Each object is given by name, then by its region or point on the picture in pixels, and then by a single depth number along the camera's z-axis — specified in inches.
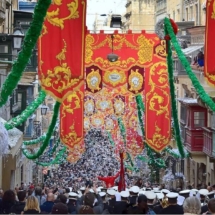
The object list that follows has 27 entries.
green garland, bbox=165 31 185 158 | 769.6
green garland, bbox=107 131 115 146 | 1681.8
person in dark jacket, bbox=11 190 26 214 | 528.7
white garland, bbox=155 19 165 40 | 823.9
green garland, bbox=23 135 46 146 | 1325.8
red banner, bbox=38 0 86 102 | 673.6
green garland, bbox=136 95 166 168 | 1117.7
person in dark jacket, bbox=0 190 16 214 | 537.0
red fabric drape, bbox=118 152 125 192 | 951.0
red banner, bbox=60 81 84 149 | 1016.9
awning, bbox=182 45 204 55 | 1544.0
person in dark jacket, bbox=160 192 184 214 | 522.9
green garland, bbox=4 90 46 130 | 916.2
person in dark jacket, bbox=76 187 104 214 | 539.5
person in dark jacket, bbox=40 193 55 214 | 593.6
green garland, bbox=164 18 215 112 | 701.3
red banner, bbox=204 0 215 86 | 639.8
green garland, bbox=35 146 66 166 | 1427.2
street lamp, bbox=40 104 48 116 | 1674.7
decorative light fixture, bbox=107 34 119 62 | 970.1
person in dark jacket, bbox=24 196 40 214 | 474.9
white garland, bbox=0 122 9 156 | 585.6
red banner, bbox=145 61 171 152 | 984.9
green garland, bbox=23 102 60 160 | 811.5
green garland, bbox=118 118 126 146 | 1460.4
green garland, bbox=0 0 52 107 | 515.8
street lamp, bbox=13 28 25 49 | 817.0
